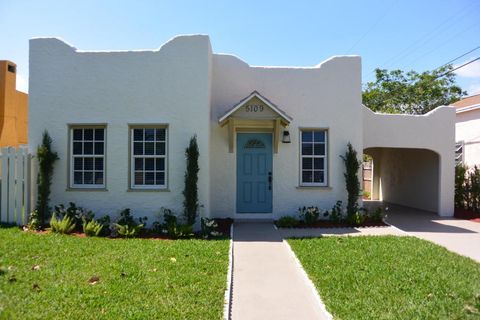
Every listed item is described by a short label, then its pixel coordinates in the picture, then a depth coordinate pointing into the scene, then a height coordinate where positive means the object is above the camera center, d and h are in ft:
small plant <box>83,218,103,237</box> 28.62 -4.75
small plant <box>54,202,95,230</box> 30.96 -3.79
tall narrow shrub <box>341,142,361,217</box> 35.45 -1.03
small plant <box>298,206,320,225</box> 34.71 -4.22
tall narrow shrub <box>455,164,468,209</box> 44.39 -1.80
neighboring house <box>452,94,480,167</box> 48.88 +5.59
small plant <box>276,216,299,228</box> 33.17 -4.79
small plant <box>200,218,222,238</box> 29.25 -4.79
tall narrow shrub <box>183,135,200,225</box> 30.76 -1.17
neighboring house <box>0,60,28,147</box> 55.88 +9.86
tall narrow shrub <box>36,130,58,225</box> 31.40 -0.77
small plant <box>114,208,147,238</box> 28.63 -4.57
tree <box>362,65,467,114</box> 89.71 +20.41
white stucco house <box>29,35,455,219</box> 32.35 +4.30
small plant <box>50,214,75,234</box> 29.04 -4.59
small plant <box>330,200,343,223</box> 35.24 -4.11
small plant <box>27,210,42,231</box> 30.48 -4.49
